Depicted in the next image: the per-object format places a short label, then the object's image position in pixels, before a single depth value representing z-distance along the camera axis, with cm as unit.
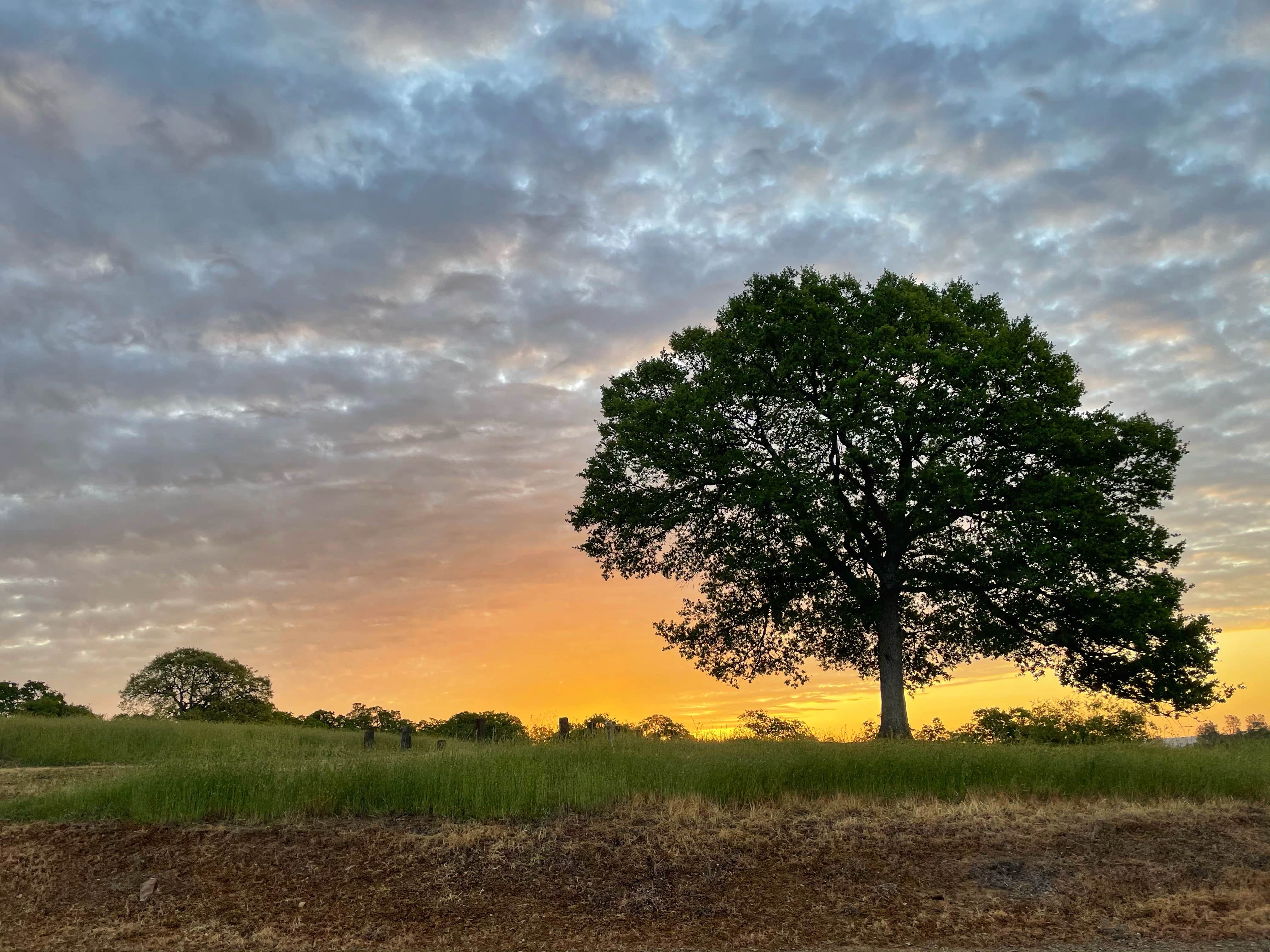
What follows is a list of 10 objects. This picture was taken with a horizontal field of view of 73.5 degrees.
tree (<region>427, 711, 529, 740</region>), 3888
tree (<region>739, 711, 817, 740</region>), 2425
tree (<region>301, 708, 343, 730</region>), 4938
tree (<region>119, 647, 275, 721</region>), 5147
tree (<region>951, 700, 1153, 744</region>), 2431
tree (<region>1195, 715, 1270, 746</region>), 2359
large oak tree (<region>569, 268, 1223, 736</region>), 2166
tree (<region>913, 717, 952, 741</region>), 2348
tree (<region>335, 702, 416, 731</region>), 4825
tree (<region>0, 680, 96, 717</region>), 4572
